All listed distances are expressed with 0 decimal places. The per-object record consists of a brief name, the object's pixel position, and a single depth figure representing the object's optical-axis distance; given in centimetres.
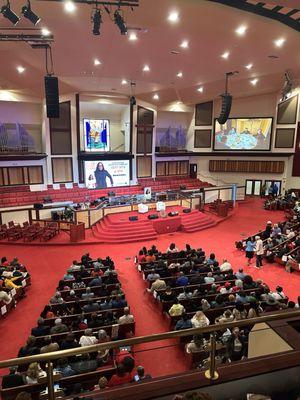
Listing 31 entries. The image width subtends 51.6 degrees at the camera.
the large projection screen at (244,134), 2427
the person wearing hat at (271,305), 713
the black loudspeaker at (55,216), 1658
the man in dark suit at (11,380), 500
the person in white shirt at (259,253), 1163
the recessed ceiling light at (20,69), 1472
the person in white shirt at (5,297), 845
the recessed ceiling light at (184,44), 1155
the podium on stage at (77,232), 1445
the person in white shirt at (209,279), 927
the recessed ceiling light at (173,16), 905
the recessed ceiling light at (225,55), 1299
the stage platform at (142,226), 1525
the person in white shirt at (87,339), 614
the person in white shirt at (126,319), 712
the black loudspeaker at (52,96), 1130
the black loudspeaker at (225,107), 1647
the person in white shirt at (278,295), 798
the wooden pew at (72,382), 486
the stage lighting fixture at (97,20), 789
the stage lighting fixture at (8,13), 734
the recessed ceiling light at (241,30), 1016
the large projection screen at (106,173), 2216
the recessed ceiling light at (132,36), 1055
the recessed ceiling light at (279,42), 1145
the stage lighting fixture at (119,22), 797
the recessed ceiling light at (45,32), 985
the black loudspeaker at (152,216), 1667
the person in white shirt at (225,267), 1028
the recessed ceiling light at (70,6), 740
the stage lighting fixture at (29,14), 739
